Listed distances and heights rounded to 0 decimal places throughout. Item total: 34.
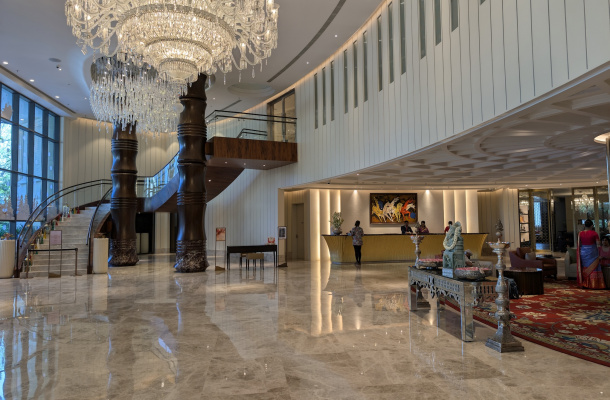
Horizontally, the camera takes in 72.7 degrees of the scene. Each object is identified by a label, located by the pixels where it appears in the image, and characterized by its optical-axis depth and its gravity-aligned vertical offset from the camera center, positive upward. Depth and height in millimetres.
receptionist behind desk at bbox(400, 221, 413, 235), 15805 -191
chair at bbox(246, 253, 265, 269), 13680 -994
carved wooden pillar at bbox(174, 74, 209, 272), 12891 +1421
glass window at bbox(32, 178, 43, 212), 17630 +1576
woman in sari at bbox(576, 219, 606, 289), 8844 -873
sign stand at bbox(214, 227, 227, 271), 14264 -260
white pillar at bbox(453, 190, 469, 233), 18562 +815
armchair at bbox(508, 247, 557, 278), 10209 -1008
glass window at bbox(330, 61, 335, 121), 13041 +4159
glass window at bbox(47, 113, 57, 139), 19911 +4917
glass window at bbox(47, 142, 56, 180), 19500 +3229
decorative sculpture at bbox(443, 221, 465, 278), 5434 -404
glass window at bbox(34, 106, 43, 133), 18281 +4892
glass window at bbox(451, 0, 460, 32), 7242 +3669
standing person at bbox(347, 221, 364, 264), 14766 -513
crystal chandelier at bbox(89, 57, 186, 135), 11312 +3707
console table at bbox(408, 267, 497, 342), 4852 -841
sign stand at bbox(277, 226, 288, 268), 15828 -243
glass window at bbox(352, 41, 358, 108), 11617 +4368
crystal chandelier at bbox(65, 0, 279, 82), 5223 +2630
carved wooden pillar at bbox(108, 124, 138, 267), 15422 +1126
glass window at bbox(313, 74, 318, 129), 14070 +4482
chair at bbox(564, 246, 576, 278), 10258 -1032
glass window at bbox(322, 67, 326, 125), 13594 +4249
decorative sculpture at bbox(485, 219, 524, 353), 4543 -1105
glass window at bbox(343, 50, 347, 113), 12242 +4269
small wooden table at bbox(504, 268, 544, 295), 8188 -1180
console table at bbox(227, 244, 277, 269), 12766 -713
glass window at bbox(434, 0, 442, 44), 7836 +3827
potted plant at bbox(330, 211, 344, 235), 15342 +35
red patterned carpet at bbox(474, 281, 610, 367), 4625 -1403
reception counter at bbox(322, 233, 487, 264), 15273 -847
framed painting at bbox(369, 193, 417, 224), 17984 +710
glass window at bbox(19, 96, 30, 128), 17094 +4913
